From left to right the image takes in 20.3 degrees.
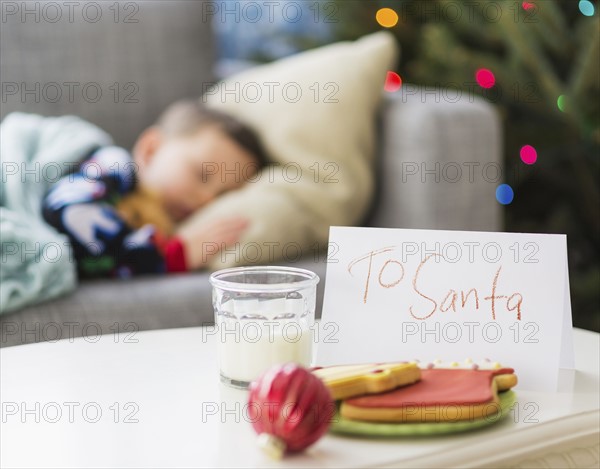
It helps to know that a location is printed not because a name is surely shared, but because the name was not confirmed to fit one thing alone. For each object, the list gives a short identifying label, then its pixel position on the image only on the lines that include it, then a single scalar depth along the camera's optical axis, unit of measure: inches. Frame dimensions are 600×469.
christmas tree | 104.0
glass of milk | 54.1
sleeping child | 81.1
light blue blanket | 74.9
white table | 48.9
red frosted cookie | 50.1
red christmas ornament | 48.4
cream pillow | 87.6
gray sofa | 77.5
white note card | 55.3
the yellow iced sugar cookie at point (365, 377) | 50.6
